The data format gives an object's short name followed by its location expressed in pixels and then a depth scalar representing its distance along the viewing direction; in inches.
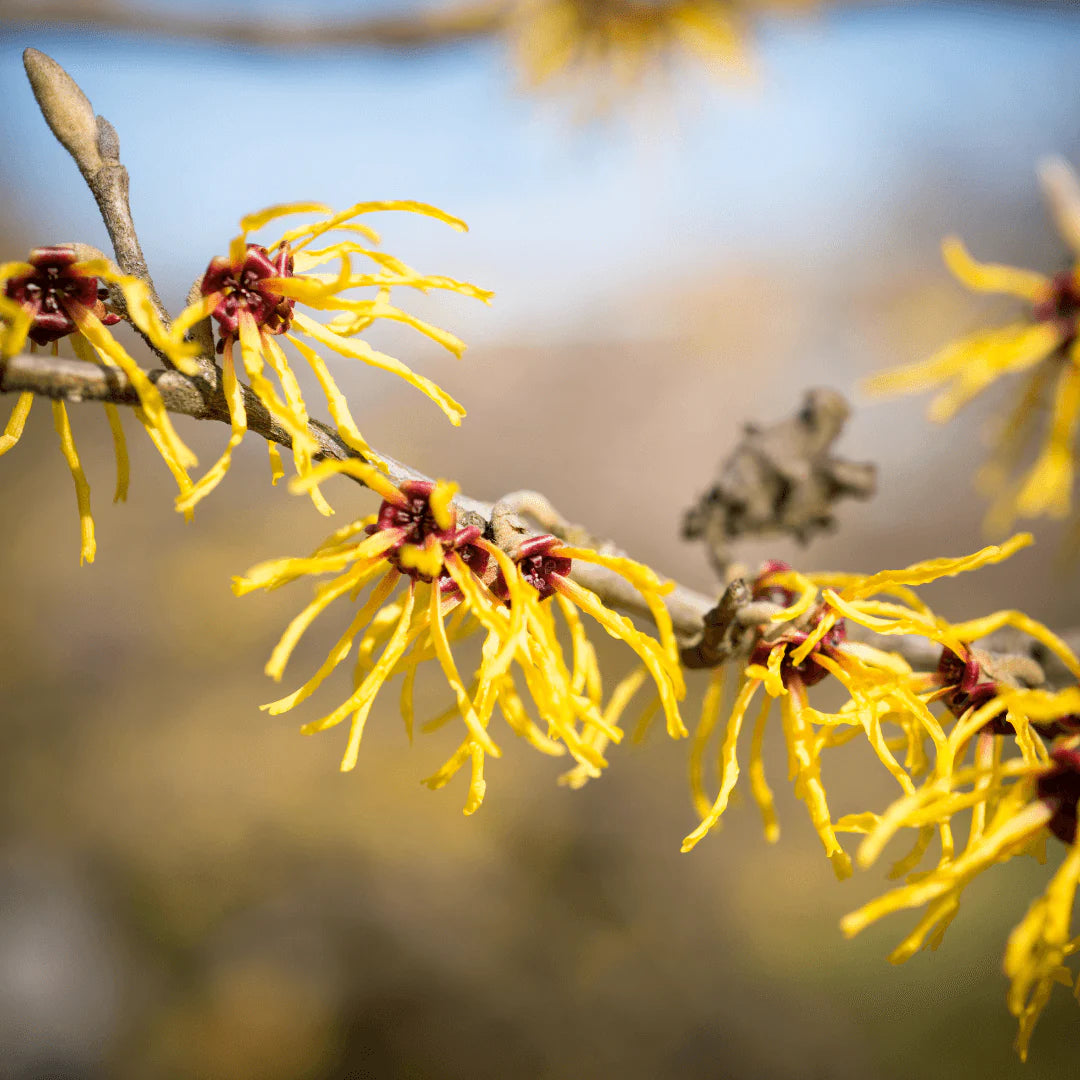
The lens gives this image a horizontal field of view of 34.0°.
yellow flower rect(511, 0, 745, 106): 52.3
